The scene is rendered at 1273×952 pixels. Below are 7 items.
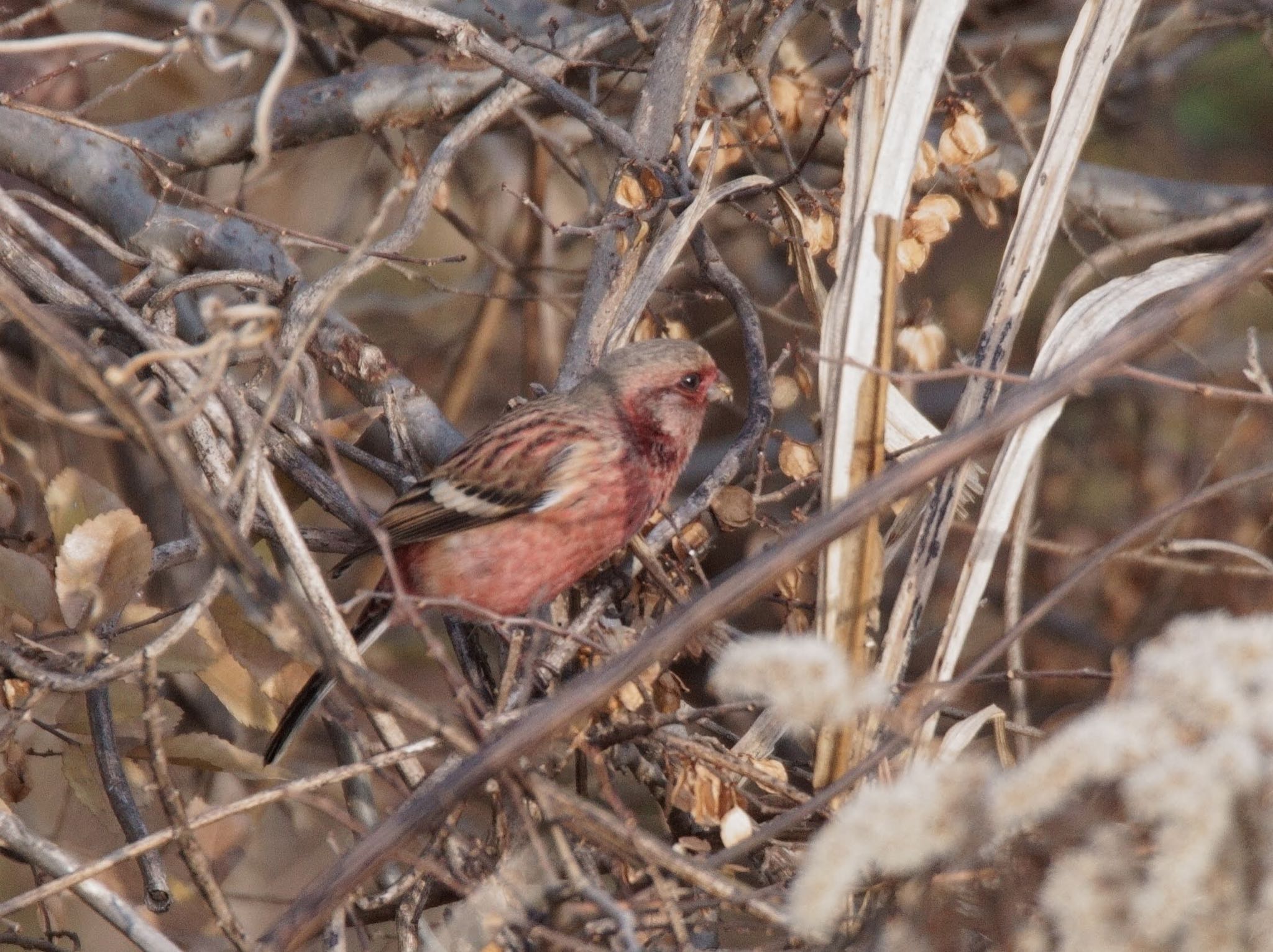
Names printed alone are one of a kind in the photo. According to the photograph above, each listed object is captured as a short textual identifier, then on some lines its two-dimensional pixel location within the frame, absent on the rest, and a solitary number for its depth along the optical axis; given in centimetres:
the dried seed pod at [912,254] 752
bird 840
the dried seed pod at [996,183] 824
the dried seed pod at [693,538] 782
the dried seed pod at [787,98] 860
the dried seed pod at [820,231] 741
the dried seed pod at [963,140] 779
